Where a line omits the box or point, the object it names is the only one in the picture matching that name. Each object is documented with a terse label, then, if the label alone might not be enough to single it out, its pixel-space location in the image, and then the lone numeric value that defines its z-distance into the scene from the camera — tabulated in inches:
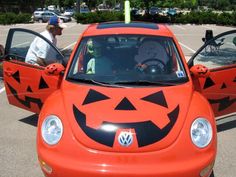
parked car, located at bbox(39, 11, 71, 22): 1239.3
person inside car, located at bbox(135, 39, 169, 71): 121.9
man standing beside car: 163.0
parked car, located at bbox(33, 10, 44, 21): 1244.3
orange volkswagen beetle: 89.7
